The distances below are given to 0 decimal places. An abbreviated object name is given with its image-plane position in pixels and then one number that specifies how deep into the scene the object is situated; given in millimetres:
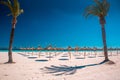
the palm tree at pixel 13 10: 9928
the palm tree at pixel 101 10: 11337
